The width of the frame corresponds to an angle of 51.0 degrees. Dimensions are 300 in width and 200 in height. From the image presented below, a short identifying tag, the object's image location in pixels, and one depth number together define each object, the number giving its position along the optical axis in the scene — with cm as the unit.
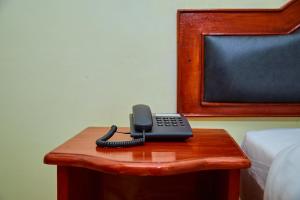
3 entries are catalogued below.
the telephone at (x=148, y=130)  68
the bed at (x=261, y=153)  73
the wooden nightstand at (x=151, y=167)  57
